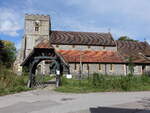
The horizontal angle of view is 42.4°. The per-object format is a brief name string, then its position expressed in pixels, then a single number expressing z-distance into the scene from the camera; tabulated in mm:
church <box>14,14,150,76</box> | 38531
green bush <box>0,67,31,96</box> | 15294
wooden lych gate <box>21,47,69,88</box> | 19425
